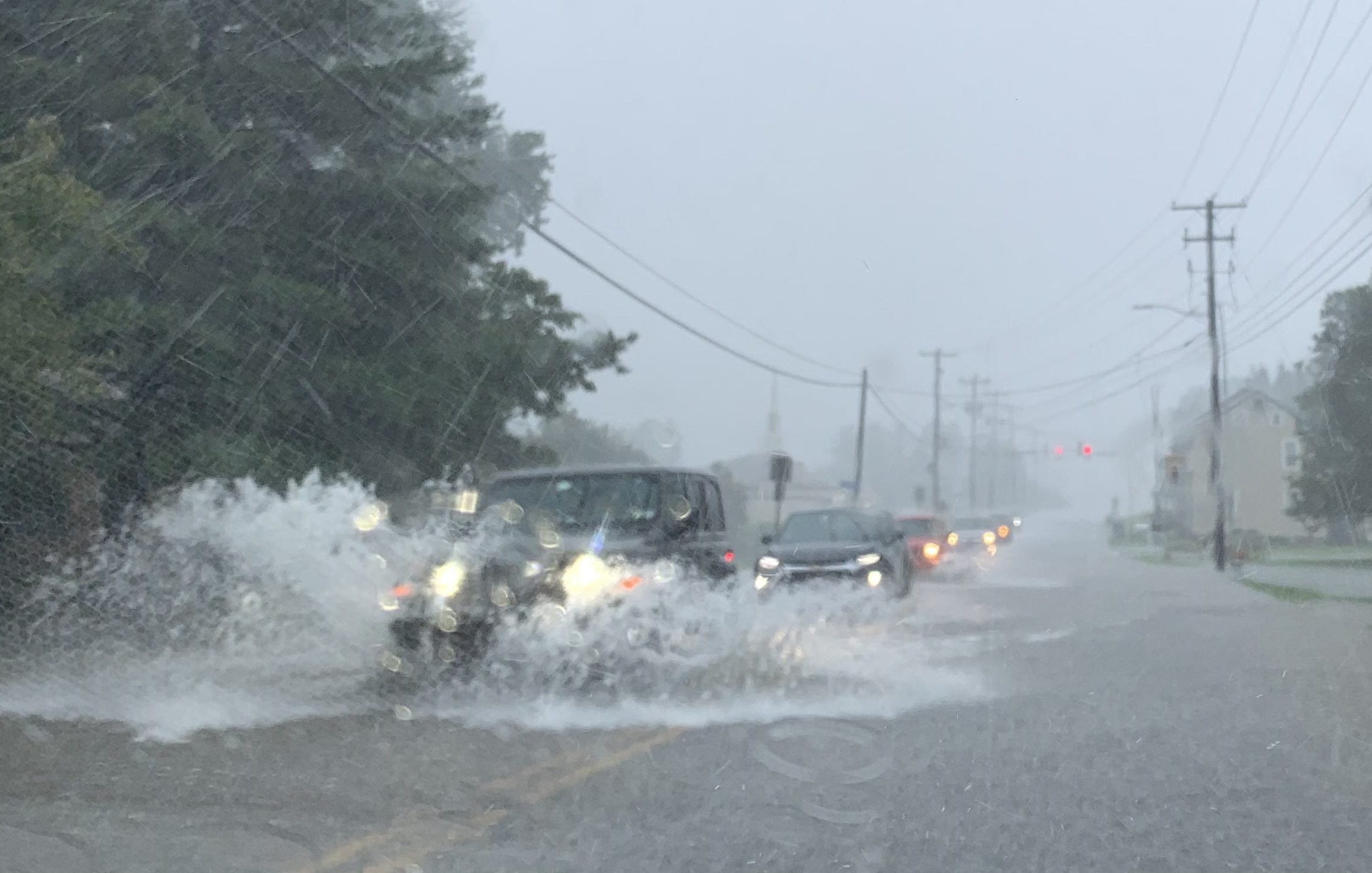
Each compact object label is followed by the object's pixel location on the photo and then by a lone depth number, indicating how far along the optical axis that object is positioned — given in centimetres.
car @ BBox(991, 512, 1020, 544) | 5703
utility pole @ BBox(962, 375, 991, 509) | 8825
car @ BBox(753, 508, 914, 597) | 2142
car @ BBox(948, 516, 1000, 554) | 3843
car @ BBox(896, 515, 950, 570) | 3306
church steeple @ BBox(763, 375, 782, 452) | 4906
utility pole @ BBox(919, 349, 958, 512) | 6875
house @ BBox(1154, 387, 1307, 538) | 7388
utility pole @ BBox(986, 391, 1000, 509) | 10032
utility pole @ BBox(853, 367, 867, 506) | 5147
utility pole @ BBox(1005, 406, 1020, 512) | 12441
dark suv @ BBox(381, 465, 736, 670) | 1123
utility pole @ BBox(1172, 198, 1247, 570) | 4025
